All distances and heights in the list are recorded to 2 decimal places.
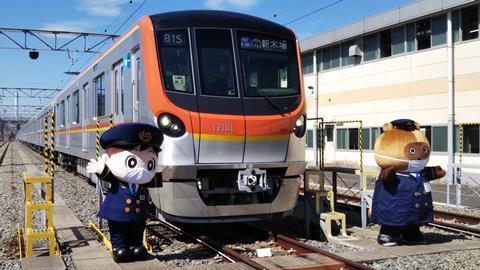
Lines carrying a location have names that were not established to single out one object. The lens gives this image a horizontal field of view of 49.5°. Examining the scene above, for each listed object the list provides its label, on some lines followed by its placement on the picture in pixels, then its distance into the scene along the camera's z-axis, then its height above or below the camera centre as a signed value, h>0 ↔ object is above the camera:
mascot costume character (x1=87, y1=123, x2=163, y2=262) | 5.84 -0.49
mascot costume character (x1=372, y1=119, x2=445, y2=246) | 7.06 -0.78
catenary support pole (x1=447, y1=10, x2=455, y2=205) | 19.22 +1.36
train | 6.63 +0.31
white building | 18.98 +2.45
